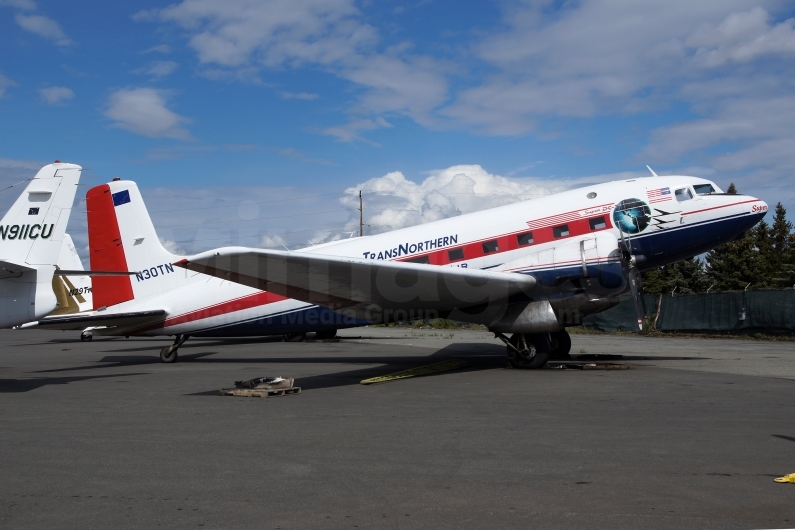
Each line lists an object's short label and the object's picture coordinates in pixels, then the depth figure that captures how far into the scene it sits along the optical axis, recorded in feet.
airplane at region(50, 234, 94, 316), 92.12
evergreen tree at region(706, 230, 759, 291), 158.20
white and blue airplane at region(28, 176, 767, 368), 46.52
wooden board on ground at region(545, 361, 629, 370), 49.85
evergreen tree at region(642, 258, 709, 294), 164.45
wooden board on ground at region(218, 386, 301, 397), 38.83
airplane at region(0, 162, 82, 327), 41.32
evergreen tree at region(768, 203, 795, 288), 141.38
